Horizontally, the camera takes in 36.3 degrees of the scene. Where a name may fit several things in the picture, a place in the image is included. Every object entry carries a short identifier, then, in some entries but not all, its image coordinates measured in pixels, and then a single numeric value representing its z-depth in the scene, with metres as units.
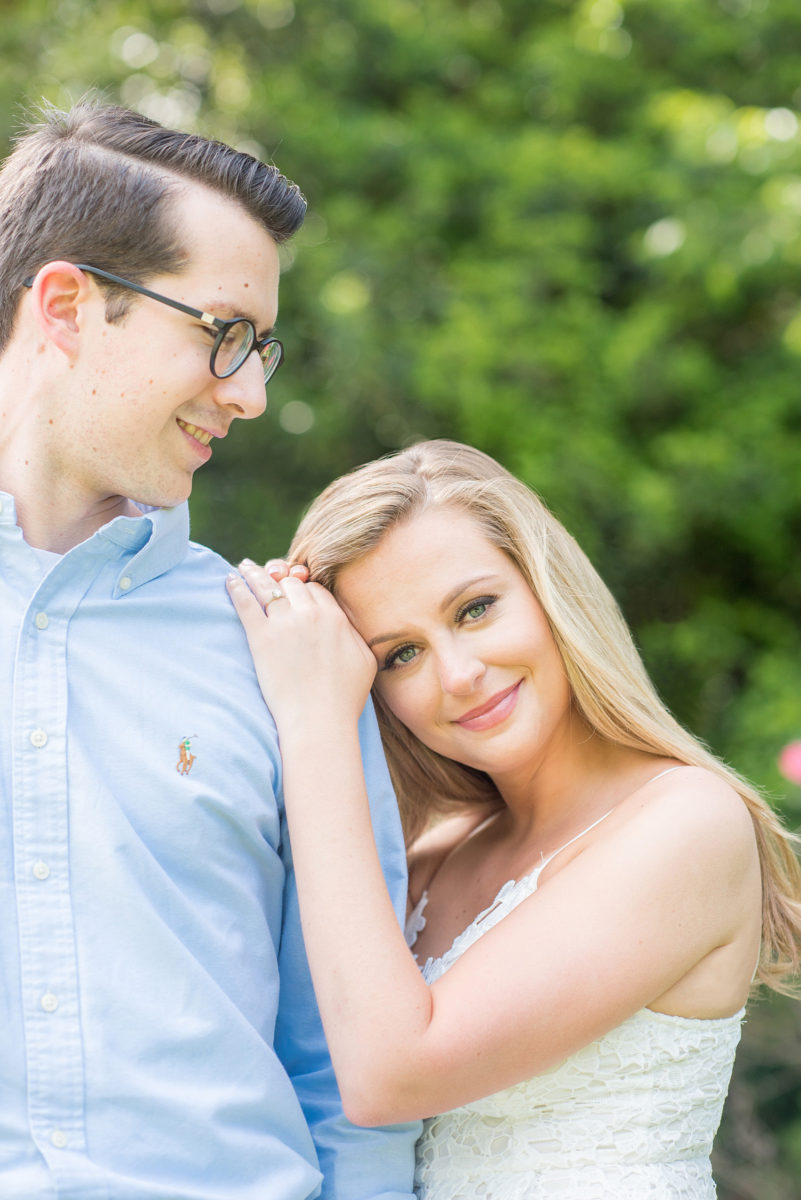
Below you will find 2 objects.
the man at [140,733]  1.70
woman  1.89
